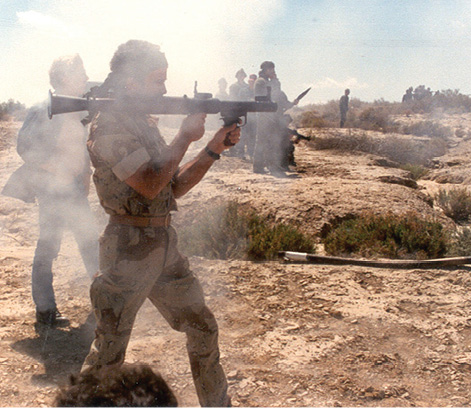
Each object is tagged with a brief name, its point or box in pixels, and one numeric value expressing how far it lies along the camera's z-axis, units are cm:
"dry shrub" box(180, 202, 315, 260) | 524
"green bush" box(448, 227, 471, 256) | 545
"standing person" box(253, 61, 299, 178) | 849
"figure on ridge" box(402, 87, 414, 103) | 3193
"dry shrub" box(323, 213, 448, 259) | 532
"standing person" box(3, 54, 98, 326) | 339
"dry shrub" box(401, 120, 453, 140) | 2073
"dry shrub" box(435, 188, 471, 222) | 873
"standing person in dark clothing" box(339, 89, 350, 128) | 1995
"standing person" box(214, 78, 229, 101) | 1476
